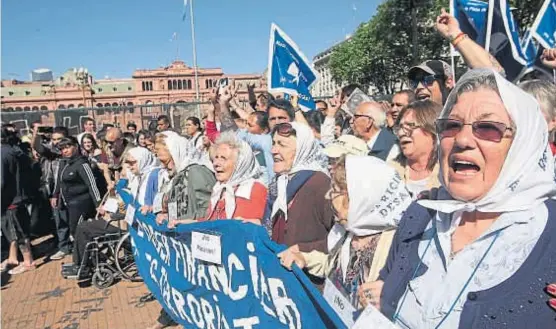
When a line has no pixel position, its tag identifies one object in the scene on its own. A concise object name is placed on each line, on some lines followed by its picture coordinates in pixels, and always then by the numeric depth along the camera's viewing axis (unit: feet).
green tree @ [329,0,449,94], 118.32
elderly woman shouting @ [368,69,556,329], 4.38
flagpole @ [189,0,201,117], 106.57
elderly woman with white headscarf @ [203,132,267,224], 12.13
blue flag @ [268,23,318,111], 20.48
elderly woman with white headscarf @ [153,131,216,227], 14.25
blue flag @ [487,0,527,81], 13.50
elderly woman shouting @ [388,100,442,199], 9.85
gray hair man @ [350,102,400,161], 13.76
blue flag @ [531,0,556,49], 14.23
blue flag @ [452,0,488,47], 14.08
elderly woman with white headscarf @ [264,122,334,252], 10.21
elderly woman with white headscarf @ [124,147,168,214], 17.42
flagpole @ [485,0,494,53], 13.43
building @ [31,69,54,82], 347.97
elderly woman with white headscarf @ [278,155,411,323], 6.97
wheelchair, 20.72
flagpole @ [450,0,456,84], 13.65
